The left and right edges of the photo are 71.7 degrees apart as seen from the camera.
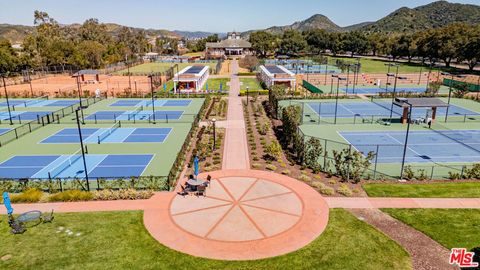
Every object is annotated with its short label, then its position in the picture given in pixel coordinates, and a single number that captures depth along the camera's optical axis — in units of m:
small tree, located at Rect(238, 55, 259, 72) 84.84
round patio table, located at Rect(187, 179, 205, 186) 18.77
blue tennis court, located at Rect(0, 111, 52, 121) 38.23
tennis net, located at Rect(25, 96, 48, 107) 46.83
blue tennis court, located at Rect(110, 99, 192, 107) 45.06
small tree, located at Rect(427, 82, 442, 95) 49.06
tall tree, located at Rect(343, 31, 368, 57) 119.88
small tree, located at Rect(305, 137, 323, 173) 22.69
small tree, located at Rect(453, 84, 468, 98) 48.80
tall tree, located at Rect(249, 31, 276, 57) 122.62
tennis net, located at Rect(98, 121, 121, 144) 30.38
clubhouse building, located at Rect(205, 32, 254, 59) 131.12
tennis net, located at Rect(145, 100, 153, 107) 44.80
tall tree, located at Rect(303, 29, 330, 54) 129.00
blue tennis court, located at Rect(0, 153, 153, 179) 22.42
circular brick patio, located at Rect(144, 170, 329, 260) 14.26
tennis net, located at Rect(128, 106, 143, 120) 38.00
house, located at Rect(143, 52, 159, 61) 119.94
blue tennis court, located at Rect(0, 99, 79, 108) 45.41
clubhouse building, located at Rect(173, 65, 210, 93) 53.03
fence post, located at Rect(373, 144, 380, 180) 21.38
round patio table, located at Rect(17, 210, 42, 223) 15.63
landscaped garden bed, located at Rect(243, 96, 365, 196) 19.84
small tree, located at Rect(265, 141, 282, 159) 24.45
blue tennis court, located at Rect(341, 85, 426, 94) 54.92
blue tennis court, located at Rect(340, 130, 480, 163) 25.22
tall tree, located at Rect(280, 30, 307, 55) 119.94
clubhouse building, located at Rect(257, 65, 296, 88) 54.16
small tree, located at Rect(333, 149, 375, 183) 20.94
